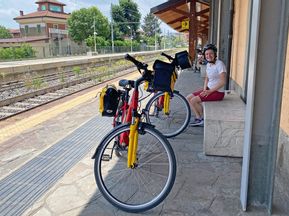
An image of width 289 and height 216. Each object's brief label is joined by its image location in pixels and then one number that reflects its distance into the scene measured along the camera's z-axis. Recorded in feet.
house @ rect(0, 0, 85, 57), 113.15
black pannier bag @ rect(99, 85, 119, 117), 7.71
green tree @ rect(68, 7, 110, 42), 130.21
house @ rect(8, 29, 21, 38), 173.56
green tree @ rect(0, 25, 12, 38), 164.56
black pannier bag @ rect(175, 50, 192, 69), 8.32
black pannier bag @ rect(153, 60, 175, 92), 6.80
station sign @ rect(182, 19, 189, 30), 35.29
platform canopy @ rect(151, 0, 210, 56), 28.93
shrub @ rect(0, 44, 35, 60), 84.30
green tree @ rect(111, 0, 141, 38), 157.04
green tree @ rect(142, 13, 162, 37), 206.13
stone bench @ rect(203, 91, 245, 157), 8.82
